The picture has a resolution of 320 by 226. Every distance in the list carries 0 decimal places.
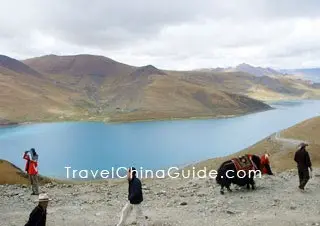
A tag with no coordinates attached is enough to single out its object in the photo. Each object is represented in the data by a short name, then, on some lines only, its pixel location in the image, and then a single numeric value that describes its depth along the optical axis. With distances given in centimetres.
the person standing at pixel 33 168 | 996
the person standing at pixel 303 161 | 948
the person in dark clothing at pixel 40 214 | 464
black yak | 957
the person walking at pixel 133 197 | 653
